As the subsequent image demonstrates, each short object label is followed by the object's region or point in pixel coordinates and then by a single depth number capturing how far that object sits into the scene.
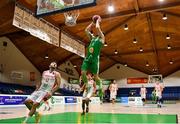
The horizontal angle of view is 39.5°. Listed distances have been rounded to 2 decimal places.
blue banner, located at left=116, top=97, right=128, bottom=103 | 32.85
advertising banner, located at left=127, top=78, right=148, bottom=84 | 37.73
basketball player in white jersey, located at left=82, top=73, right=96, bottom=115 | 9.29
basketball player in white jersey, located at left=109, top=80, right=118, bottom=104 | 24.80
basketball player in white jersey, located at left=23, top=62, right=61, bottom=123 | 5.46
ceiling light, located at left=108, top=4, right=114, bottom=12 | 16.99
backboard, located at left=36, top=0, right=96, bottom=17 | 9.35
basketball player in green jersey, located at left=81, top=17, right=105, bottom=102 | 6.60
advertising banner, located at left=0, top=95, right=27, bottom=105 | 15.31
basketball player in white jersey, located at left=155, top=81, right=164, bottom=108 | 17.78
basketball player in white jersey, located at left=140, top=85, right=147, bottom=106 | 26.85
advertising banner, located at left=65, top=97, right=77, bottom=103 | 23.74
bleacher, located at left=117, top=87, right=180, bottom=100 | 36.28
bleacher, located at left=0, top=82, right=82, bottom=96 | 19.56
